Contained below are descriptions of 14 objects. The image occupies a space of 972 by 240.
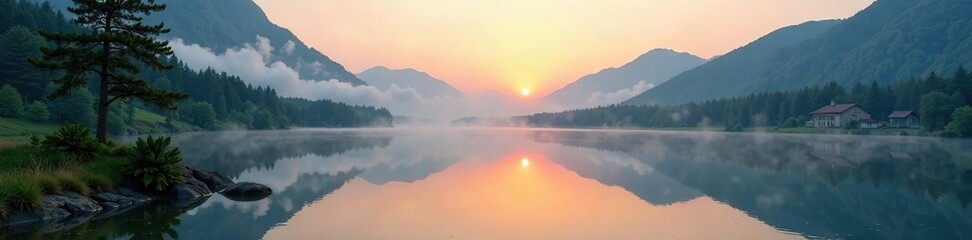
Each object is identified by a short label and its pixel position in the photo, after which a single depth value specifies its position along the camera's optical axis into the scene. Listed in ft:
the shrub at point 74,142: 95.14
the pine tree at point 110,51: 104.17
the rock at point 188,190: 99.12
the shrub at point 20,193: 72.07
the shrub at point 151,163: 96.84
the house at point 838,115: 523.70
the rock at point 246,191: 104.72
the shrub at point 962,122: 375.45
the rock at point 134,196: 92.58
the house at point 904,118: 494.59
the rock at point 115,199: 87.45
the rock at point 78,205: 79.71
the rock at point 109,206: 85.35
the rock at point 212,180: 115.21
